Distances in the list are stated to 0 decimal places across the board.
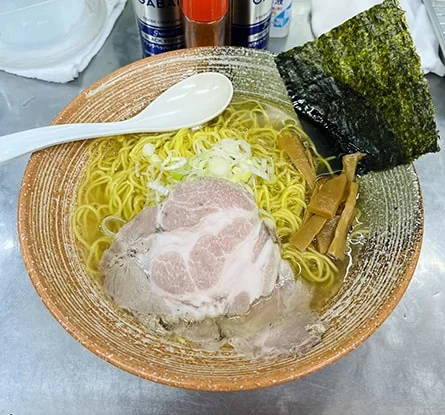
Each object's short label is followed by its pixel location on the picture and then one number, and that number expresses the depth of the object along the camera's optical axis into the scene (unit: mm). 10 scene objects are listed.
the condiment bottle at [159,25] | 316
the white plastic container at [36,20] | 382
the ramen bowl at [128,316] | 217
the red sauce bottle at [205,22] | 275
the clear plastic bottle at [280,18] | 368
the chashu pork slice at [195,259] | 237
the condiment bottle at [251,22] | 311
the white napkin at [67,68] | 370
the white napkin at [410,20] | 383
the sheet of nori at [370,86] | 254
